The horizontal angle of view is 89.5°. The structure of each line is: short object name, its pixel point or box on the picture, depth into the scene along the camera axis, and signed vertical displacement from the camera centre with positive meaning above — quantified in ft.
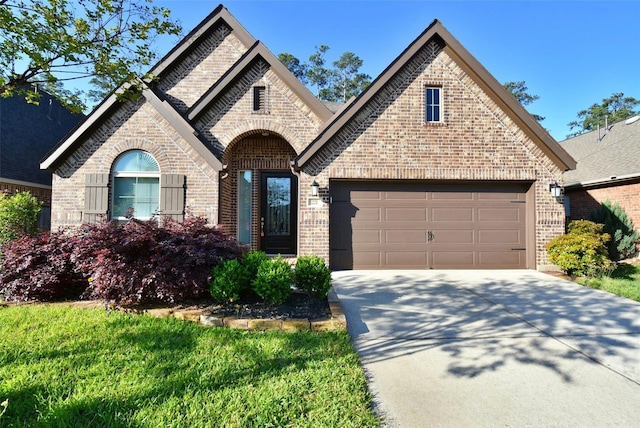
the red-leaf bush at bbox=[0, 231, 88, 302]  17.16 -2.67
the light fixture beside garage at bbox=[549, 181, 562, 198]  28.32 +3.11
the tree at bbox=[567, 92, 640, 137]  141.90 +52.80
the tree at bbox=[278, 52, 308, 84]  126.41 +65.02
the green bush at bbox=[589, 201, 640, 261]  30.96 -0.40
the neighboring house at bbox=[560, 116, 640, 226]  34.94 +6.50
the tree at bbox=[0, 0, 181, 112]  12.98 +7.70
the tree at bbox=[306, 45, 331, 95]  135.85 +64.37
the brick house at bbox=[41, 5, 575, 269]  27.55 +5.29
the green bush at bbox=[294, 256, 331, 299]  17.21 -2.86
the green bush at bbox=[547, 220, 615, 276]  25.27 -2.23
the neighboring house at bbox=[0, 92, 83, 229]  37.78 +9.89
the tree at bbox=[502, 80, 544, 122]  148.97 +62.30
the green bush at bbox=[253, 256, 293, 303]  15.84 -2.94
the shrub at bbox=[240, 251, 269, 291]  16.63 -2.31
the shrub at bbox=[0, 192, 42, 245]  22.44 +0.43
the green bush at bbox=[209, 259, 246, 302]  16.03 -2.99
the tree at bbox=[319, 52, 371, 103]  131.50 +59.73
